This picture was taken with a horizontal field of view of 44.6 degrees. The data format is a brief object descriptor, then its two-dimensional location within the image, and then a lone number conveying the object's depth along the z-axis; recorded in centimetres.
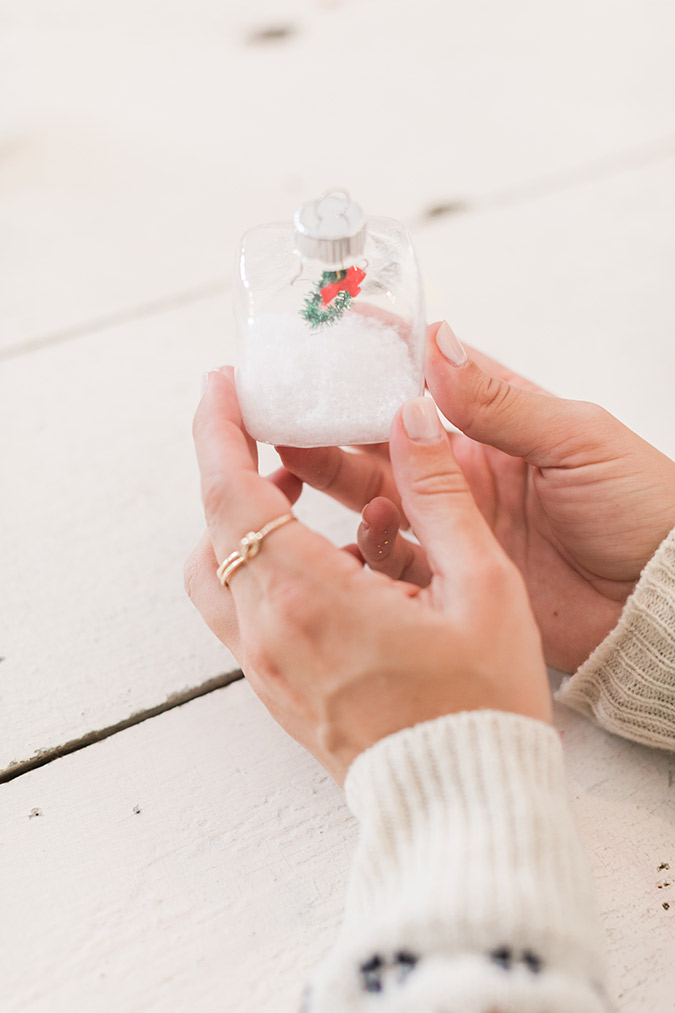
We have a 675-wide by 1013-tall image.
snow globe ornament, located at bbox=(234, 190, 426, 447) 53
